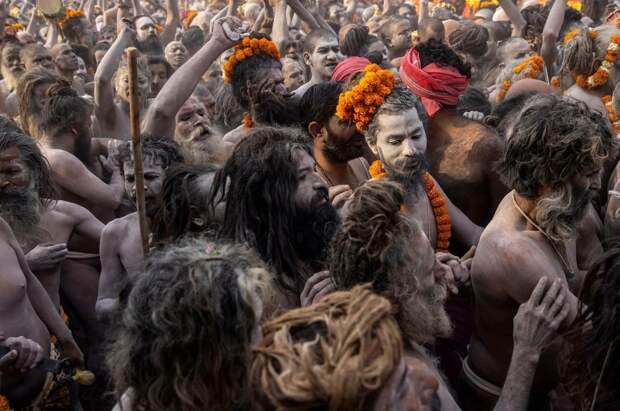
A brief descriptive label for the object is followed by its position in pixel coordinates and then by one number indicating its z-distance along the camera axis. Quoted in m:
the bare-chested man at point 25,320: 3.54
